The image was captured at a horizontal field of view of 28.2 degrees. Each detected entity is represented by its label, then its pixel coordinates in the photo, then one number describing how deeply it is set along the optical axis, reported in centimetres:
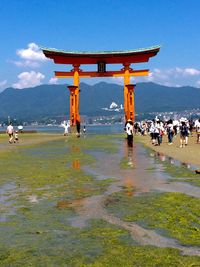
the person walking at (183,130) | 2442
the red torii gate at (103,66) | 5100
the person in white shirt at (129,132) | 3022
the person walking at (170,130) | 2741
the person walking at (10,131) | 3364
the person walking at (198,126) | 2705
